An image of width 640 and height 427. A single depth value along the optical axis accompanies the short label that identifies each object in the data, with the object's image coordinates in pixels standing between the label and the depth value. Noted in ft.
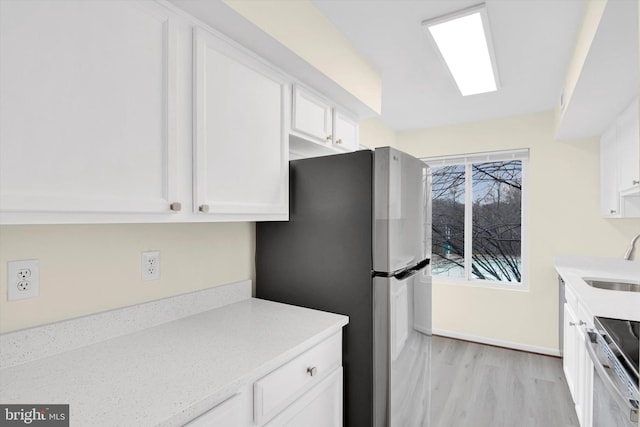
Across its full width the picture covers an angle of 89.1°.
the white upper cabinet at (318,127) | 5.64
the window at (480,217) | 11.60
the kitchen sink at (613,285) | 7.33
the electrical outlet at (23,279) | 3.26
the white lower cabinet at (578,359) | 5.64
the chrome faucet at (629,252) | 7.31
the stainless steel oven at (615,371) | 3.16
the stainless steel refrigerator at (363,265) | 4.82
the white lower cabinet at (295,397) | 3.06
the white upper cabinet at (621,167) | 6.87
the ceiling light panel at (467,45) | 5.67
